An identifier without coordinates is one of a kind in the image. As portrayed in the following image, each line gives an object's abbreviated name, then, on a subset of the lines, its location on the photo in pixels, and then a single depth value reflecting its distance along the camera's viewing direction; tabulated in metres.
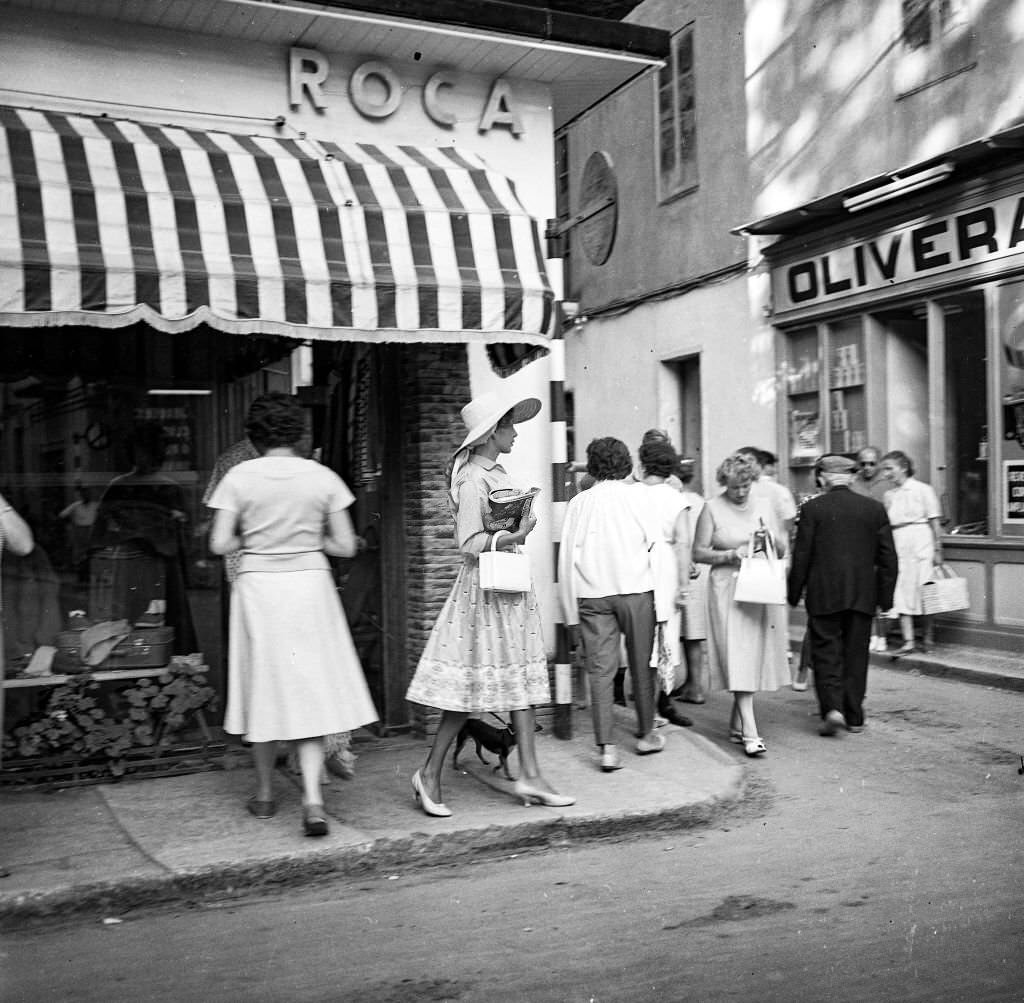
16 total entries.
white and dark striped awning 6.06
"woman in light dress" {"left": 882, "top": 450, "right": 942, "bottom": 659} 11.45
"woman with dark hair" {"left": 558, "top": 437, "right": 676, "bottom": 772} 7.15
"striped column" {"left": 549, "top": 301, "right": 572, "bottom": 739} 7.75
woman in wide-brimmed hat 5.93
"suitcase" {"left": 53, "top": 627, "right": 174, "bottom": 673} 7.15
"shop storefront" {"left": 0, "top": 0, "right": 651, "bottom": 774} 6.30
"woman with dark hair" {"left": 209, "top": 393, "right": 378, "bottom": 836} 5.62
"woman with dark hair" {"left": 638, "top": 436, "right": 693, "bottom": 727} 8.44
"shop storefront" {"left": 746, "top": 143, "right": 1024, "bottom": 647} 11.18
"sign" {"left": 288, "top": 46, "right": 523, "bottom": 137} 7.57
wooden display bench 6.84
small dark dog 6.59
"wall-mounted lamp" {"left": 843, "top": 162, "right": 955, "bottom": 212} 11.38
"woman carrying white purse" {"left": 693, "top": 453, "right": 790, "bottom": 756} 7.73
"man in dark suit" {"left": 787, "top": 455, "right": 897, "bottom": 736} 8.07
